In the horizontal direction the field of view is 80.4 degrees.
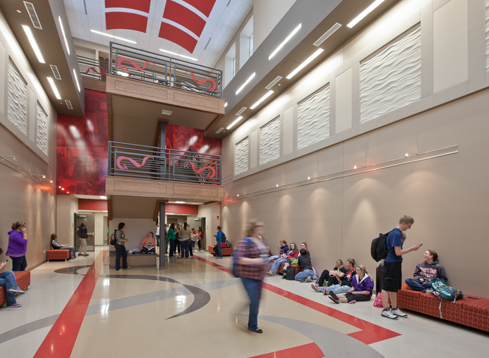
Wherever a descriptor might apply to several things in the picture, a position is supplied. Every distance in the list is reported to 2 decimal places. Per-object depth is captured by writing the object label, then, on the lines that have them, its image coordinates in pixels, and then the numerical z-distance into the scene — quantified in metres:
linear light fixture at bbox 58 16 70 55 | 8.59
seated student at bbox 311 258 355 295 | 6.46
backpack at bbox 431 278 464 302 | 4.61
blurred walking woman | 3.98
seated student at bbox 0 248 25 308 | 5.45
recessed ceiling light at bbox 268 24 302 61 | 8.49
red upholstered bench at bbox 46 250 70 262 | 12.46
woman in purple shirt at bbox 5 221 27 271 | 6.96
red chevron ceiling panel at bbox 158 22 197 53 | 13.66
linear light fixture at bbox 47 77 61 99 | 11.23
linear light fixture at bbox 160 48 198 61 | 16.85
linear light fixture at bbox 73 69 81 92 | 11.60
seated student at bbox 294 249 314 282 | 8.27
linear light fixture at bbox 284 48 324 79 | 8.90
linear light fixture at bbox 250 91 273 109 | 11.76
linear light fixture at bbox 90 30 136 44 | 15.77
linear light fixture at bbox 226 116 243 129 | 14.53
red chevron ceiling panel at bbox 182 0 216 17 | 12.02
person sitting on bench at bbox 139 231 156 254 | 11.01
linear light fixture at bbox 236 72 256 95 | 11.32
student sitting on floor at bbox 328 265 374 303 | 5.96
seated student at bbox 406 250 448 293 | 5.26
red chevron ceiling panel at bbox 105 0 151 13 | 11.81
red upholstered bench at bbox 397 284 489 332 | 4.23
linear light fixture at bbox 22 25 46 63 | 8.23
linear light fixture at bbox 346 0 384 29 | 6.89
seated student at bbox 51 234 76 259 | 12.96
